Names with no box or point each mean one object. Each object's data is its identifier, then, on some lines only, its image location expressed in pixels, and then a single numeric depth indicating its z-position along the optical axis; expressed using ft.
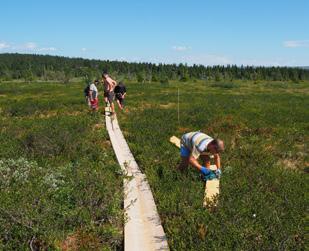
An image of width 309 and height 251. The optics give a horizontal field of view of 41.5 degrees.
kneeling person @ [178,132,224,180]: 26.58
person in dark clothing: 69.36
